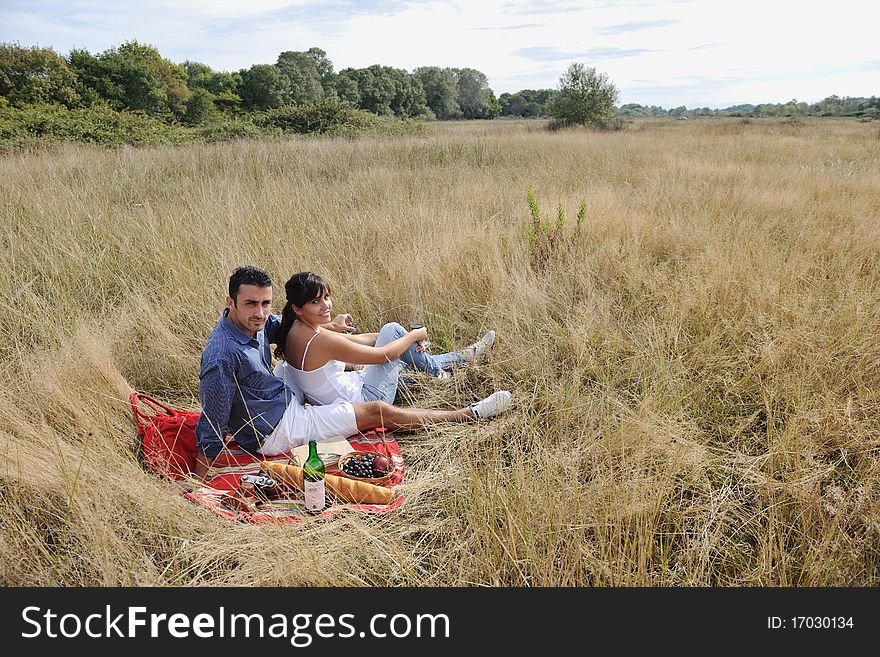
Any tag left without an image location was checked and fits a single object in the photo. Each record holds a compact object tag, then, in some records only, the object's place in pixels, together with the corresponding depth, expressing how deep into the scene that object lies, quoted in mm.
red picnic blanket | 2391
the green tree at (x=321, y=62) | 65312
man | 2641
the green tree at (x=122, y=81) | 27984
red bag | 2660
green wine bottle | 2393
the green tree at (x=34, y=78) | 21828
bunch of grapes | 2664
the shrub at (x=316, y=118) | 17328
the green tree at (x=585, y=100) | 27688
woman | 2938
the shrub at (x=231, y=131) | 14367
